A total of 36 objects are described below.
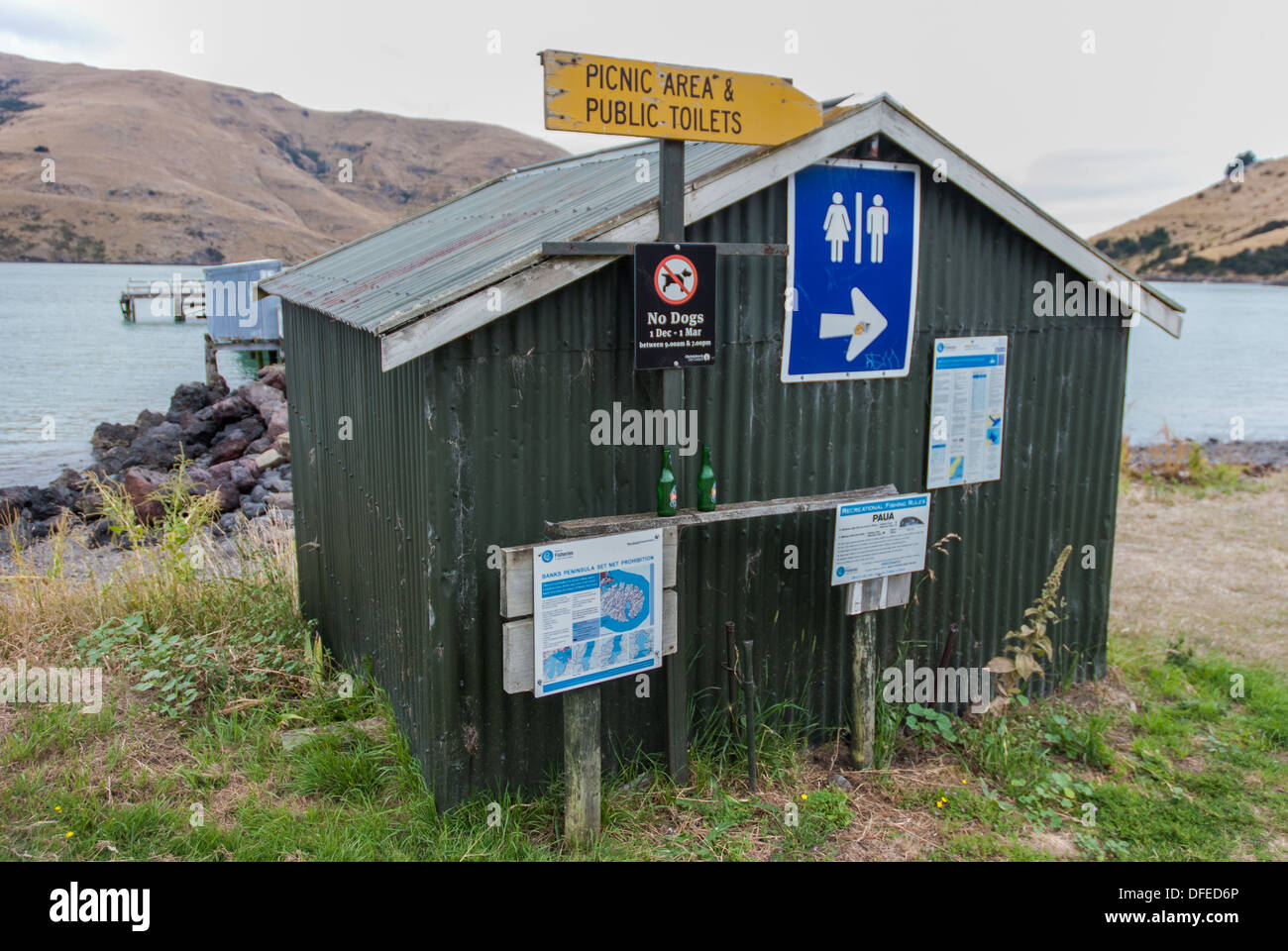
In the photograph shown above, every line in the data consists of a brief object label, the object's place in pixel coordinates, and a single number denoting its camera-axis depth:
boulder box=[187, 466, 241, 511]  16.02
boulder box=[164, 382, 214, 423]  26.09
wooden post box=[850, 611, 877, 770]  6.09
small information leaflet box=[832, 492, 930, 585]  5.92
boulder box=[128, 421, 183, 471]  19.94
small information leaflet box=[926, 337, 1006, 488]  6.64
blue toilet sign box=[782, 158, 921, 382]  5.86
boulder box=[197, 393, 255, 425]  22.05
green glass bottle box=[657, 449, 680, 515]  5.19
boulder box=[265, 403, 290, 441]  20.33
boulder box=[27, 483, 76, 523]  16.11
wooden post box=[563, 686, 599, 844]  4.95
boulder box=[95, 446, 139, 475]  19.83
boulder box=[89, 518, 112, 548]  14.38
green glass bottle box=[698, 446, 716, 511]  5.44
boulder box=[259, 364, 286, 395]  25.44
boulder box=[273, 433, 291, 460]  19.08
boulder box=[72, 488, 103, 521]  15.57
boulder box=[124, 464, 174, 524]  14.98
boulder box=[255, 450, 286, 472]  18.42
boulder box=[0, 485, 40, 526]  15.16
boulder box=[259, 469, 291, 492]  16.95
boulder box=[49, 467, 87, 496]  17.61
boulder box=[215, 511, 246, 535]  14.58
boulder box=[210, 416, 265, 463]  20.12
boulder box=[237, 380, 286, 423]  21.64
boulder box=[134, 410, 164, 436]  24.23
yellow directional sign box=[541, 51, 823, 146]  4.56
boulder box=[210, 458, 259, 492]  17.09
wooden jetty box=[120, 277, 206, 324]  55.58
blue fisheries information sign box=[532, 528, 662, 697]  4.78
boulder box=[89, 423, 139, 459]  24.09
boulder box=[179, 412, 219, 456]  21.42
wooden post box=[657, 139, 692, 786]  5.00
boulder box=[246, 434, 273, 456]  19.72
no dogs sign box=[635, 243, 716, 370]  4.96
